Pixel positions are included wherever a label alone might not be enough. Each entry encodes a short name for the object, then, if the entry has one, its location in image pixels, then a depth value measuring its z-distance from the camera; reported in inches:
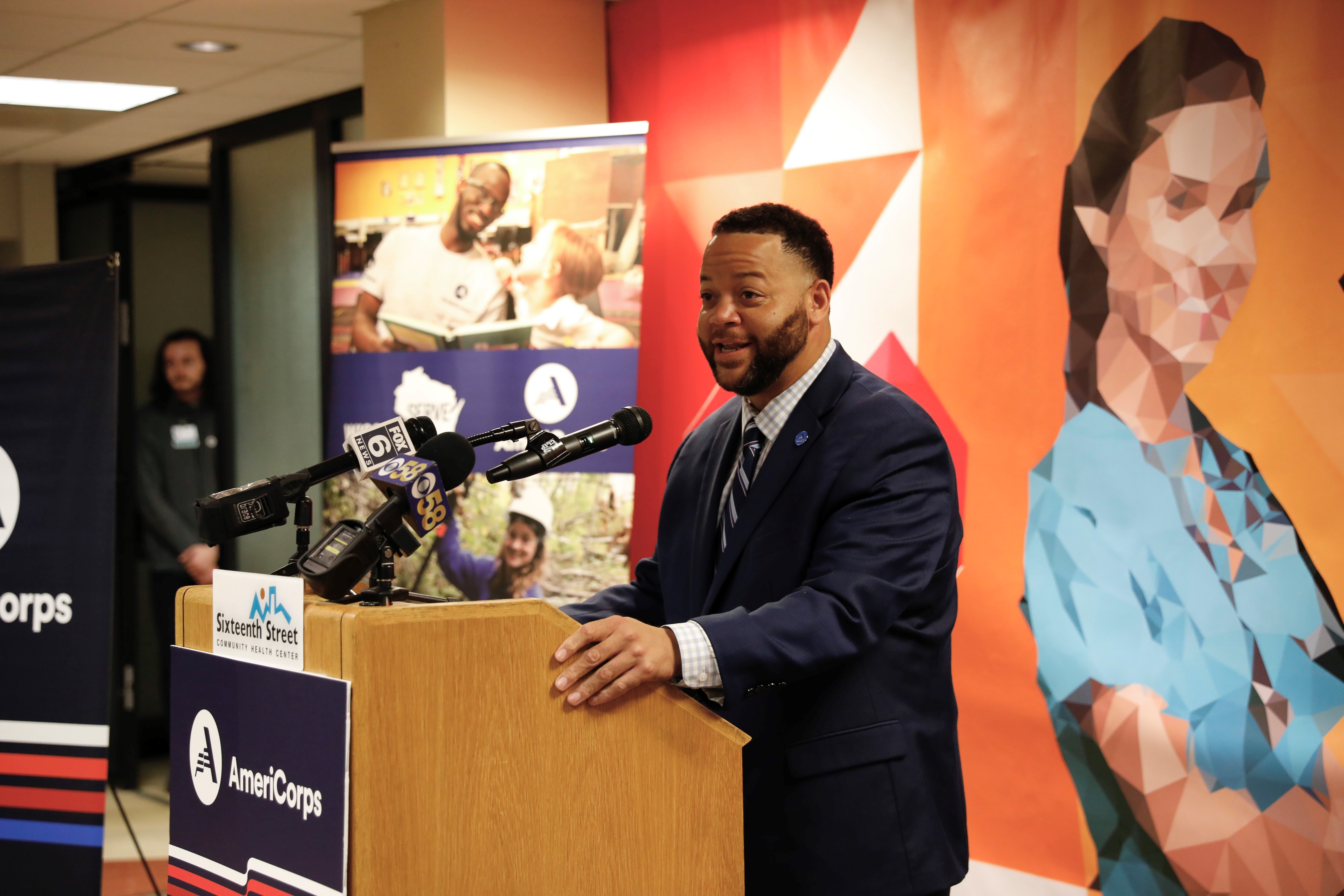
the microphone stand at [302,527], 226.5
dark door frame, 355.4
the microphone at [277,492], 225.1
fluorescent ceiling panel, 353.5
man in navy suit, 230.2
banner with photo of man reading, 303.2
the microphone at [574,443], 227.6
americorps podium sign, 201.1
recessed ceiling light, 333.6
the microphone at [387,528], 210.7
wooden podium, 199.8
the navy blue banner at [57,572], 272.0
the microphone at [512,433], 230.2
